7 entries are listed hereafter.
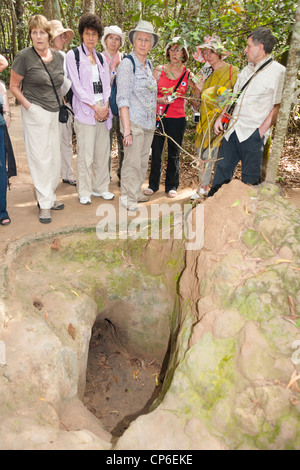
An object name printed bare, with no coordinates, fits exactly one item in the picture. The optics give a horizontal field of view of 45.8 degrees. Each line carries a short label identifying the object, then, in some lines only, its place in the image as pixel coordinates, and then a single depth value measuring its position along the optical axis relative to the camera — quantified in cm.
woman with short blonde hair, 379
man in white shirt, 379
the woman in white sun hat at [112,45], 500
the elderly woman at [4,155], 405
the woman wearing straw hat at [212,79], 448
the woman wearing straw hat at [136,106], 420
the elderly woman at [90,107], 430
